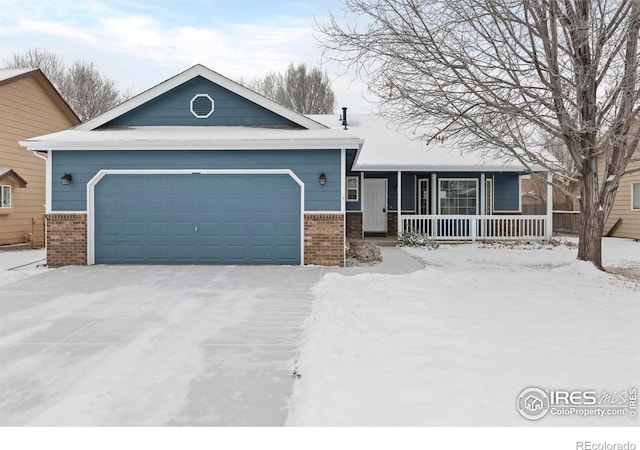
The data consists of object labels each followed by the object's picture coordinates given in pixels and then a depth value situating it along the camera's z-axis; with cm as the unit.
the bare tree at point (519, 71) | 855
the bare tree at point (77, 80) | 3209
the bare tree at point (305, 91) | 3622
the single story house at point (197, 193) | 1035
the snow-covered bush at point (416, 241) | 1445
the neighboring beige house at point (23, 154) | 1493
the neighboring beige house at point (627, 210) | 1750
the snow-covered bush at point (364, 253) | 1137
